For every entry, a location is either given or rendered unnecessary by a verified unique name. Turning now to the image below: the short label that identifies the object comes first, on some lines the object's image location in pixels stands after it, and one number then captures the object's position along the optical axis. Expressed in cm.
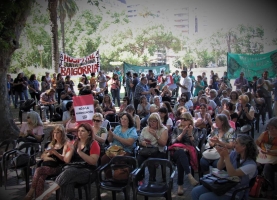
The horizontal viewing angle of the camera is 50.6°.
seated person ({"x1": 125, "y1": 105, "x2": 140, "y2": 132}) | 681
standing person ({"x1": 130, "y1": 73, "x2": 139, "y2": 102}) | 1367
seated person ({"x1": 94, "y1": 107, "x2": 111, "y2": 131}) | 653
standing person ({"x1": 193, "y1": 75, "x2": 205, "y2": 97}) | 1308
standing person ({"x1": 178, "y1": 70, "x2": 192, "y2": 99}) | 1065
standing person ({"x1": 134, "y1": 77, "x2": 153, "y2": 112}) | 1058
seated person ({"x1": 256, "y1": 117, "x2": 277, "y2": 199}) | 472
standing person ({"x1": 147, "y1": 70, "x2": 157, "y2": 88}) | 1255
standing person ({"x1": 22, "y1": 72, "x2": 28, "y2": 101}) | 1460
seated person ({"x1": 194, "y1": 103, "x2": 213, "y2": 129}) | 686
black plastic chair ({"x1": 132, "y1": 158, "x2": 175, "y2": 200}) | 402
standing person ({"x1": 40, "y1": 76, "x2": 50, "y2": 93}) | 1461
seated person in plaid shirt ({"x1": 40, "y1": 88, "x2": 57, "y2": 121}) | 1130
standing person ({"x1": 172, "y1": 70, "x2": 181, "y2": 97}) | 1905
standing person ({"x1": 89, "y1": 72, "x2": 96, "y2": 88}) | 1331
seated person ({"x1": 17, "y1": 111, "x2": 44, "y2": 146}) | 607
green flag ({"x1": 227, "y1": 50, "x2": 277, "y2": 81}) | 1445
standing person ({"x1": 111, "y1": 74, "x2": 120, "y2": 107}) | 1448
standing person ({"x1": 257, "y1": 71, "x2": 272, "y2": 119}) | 1018
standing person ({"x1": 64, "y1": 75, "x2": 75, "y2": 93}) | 1372
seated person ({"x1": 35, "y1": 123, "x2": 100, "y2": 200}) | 432
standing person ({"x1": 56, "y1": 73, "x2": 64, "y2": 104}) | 1410
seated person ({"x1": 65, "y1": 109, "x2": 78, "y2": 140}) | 654
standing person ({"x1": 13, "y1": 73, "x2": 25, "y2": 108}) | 1435
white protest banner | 1462
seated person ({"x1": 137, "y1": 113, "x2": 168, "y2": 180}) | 531
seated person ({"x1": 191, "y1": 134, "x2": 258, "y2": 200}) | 377
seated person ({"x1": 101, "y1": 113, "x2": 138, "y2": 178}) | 535
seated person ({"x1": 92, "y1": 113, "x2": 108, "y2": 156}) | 556
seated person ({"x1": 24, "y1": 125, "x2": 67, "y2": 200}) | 461
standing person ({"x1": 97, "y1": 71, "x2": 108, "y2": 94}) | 1559
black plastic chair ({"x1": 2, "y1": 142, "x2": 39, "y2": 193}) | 510
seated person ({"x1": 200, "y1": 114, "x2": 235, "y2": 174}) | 505
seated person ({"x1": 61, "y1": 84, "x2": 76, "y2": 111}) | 961
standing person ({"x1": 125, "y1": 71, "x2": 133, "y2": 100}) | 1505
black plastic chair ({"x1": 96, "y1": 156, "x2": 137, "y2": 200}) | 425
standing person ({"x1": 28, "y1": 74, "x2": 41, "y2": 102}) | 1363
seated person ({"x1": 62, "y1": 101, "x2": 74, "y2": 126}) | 727
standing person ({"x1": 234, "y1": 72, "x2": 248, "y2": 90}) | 1314
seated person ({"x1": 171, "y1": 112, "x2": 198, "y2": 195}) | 514
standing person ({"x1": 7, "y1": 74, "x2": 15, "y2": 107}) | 1604
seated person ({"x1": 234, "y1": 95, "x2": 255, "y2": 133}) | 720
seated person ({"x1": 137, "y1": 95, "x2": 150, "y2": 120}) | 840
